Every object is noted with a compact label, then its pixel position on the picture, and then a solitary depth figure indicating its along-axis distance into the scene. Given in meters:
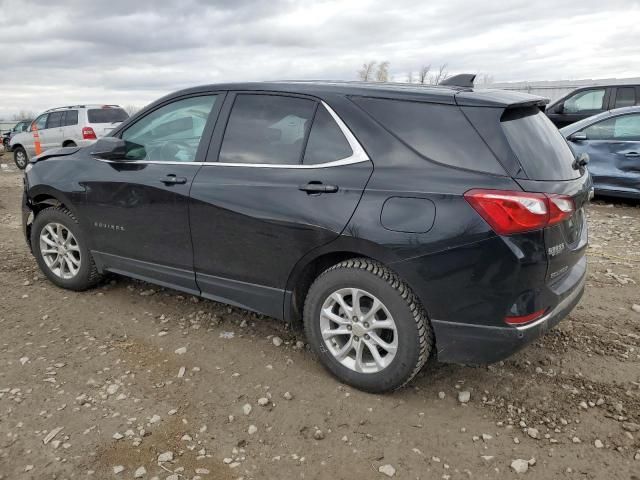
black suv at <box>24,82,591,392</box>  2.60
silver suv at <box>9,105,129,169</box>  14.34
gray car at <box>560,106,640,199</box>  7.72
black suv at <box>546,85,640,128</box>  11.07
